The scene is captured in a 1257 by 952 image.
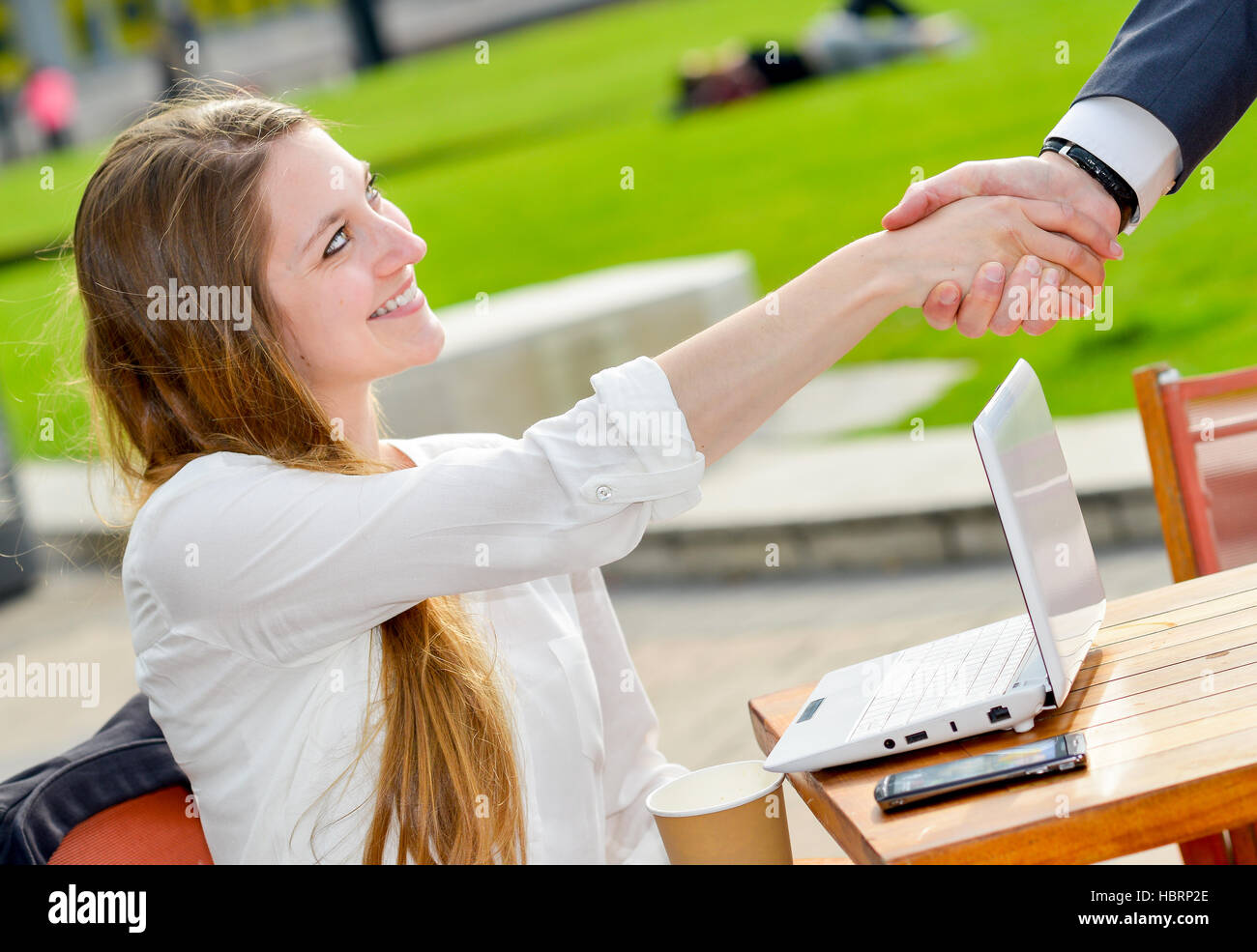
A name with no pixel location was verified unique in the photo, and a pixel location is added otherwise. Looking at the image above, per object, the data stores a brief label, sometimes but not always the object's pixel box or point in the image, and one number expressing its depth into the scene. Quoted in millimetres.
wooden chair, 2813
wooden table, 2305
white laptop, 2406
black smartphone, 2352
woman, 2422
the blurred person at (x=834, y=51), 16259
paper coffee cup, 2423
